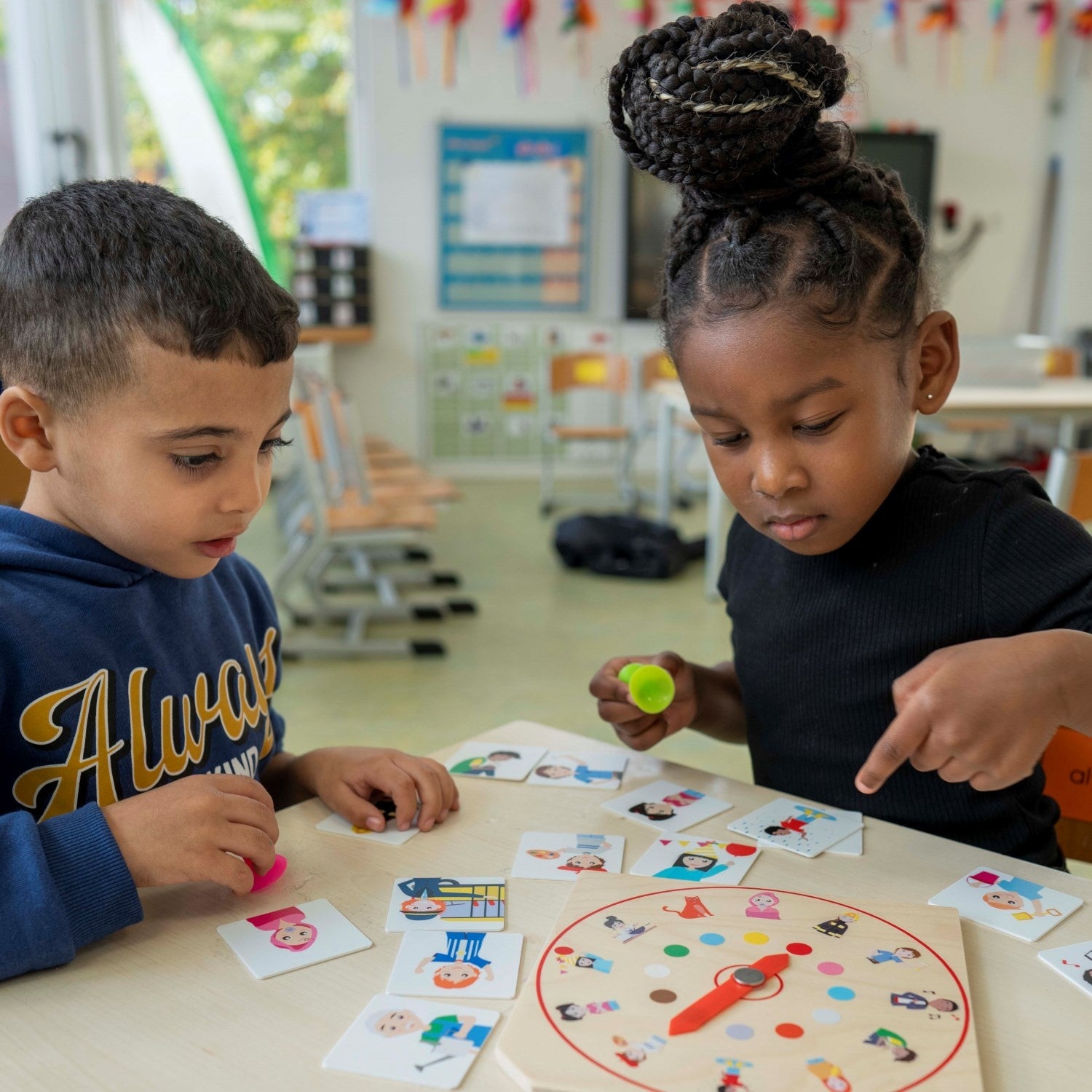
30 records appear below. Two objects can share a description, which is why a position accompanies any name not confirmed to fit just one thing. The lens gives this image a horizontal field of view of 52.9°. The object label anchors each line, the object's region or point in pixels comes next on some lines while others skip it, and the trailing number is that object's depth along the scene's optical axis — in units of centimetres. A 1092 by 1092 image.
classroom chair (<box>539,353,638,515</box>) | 542
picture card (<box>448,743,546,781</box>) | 91
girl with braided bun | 75
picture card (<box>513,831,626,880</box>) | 74
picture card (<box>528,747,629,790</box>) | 90
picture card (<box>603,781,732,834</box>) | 82
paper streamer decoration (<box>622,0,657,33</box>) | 597
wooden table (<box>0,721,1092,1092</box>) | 54
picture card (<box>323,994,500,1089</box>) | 53
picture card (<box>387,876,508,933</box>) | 67
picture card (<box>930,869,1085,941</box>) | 68
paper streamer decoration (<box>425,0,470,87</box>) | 590
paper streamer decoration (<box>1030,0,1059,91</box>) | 636
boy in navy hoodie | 75
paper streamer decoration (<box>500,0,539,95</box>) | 593
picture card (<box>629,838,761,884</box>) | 73
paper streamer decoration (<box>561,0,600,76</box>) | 593
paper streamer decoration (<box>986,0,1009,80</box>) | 633
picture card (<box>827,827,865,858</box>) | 77
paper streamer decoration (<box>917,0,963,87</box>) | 623
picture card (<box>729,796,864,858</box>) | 78
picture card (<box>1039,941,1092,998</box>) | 62
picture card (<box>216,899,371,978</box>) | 63
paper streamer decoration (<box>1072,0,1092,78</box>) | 623
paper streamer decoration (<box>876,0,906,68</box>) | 617
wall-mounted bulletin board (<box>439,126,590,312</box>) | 616
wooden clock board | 52
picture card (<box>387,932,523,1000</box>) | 59
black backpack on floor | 422
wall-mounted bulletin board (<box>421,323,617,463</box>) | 638
